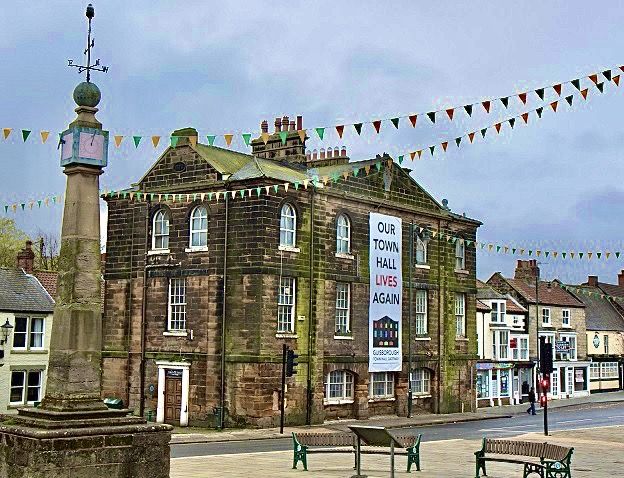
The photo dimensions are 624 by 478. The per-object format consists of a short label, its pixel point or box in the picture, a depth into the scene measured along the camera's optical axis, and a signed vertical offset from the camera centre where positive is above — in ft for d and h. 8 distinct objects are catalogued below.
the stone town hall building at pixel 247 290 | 108.47 +8.68
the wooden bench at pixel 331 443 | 65.00 -6.15
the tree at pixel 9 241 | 187.62 +24.25
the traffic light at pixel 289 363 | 102.99 -0.52
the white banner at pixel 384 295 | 124.06 +9.13
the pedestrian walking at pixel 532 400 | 145.69 -6.22
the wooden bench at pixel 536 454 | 56.24 -6.10
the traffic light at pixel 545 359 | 97.19 +0.33
